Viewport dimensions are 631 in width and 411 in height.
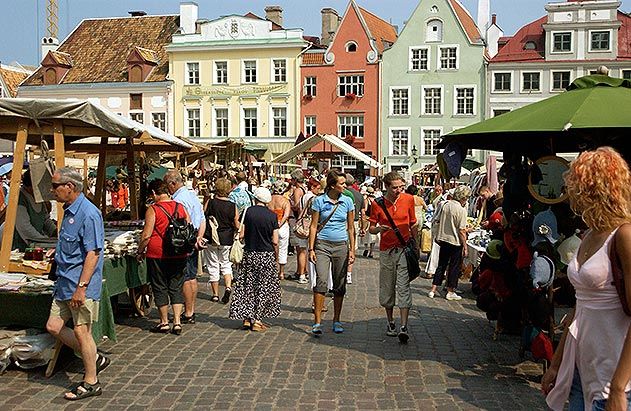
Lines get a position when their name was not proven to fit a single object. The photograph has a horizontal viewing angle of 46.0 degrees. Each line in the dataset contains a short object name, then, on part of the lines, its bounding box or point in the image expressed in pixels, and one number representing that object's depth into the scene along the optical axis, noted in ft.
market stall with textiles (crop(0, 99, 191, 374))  23.20
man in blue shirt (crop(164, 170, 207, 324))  29.91
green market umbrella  19.42
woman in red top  27.58
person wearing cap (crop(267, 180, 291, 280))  40.98
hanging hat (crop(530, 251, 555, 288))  20.59
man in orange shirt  27.58
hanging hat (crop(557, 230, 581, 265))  21.61
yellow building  157.07
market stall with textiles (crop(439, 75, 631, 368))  20.52
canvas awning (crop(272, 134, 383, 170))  71.15
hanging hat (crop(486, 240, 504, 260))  24.64
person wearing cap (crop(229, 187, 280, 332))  29.14
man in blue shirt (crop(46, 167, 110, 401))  19.83
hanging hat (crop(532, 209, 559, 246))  21.70
